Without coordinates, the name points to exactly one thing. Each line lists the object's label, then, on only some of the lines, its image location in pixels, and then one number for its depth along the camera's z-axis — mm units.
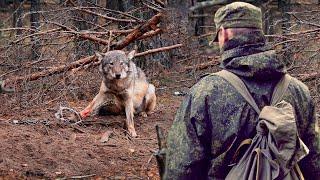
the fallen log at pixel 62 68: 11641
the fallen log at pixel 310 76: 10047
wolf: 10602
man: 3623
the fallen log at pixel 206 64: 11742
